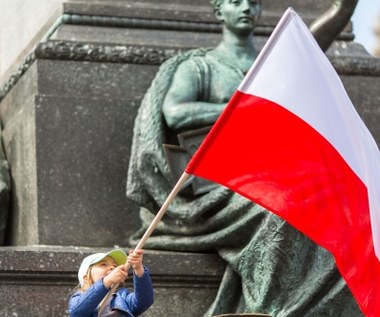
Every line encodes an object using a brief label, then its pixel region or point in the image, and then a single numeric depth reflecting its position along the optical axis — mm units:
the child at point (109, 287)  11703
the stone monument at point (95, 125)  13742
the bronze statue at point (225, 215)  13438
